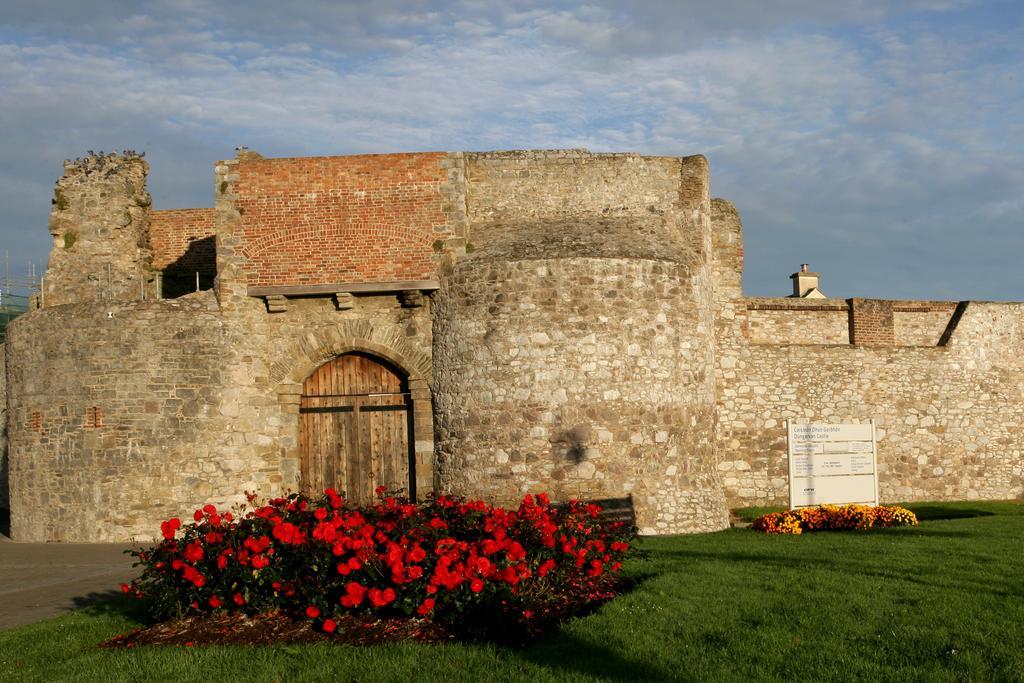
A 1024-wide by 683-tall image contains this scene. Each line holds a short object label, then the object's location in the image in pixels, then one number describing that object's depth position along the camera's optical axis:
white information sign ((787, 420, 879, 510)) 16.31
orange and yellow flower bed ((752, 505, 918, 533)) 15.07
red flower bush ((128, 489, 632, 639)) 8.34
